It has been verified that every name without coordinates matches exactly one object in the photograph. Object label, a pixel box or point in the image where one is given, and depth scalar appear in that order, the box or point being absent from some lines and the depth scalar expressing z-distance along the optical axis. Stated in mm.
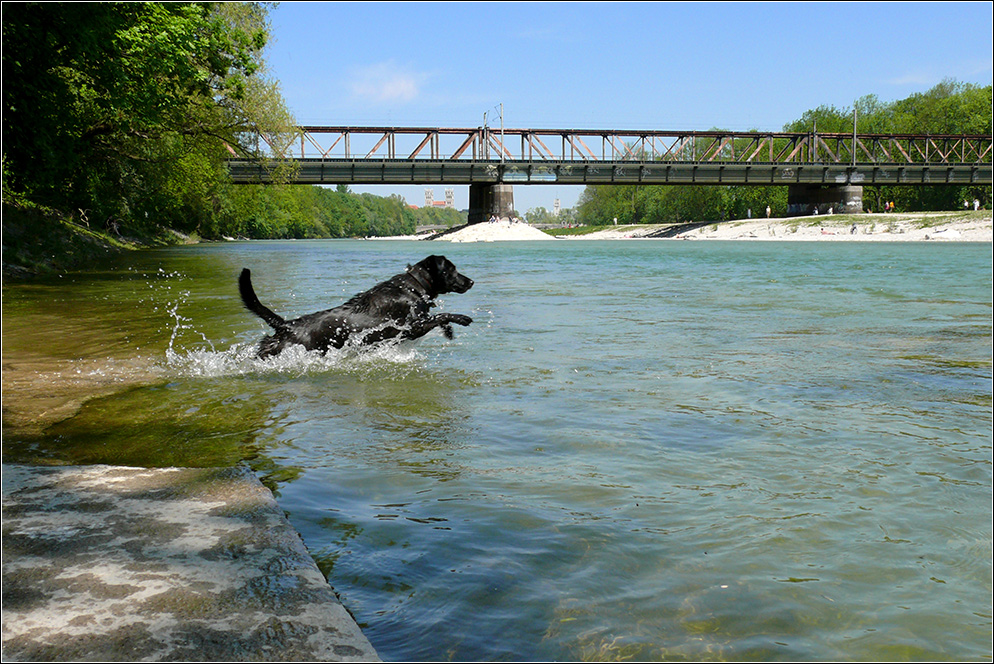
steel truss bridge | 76500
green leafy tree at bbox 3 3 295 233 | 13828
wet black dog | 7434
